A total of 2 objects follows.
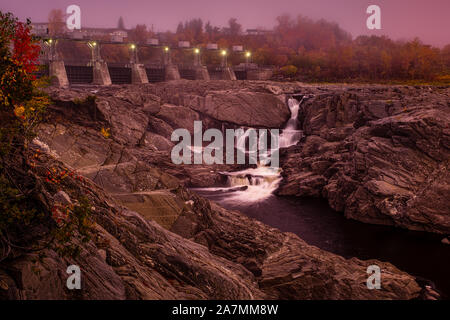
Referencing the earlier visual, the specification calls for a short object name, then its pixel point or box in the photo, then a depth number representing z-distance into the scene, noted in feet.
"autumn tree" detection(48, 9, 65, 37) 389.72
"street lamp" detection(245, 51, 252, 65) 302.74
